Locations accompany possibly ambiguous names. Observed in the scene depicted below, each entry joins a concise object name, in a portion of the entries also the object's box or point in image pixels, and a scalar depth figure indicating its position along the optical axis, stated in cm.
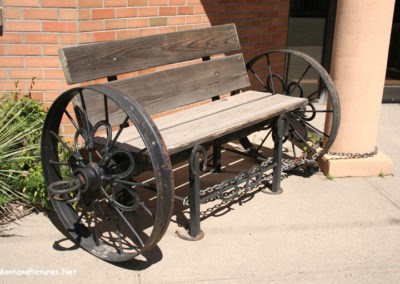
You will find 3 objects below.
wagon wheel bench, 275
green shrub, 336
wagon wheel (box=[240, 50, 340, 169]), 381
